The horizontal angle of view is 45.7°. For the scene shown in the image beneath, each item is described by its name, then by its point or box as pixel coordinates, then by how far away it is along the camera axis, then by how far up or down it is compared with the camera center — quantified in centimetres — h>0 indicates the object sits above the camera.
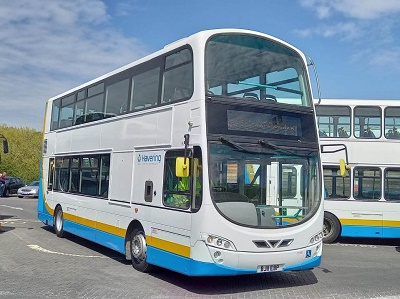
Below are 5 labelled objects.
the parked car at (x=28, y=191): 3344 -56
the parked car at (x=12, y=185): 3569 -17
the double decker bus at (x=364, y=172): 1320 +68
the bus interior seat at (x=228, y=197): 725 -9
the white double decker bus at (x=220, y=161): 730 +50
